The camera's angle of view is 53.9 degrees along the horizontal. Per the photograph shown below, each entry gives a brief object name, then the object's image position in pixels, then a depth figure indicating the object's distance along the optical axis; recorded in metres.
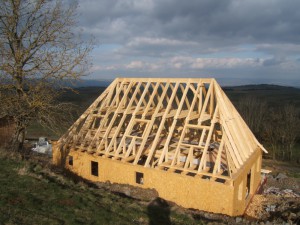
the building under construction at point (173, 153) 12.02
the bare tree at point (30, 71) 13.26
